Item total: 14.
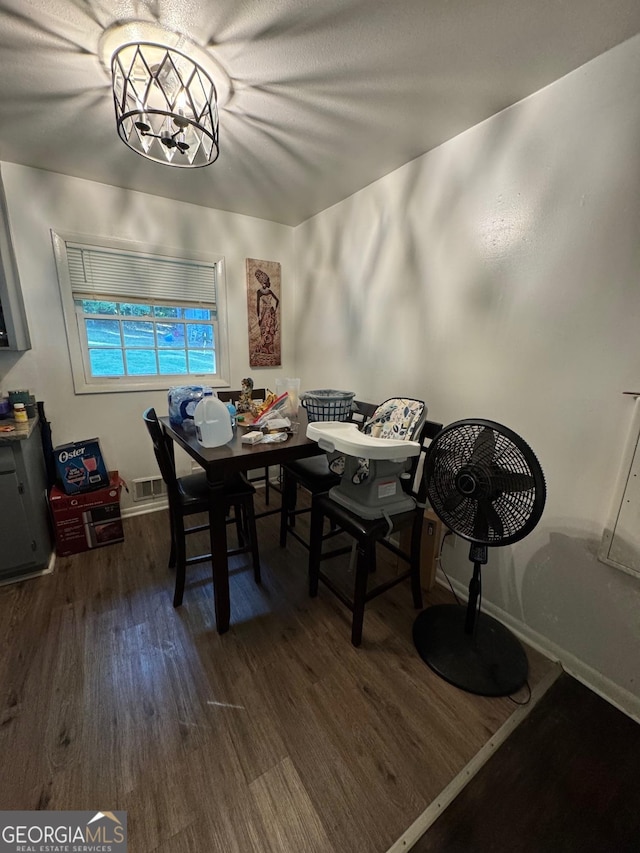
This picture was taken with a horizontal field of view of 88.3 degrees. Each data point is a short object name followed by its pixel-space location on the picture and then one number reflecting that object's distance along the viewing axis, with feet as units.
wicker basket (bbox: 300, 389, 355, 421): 5.48
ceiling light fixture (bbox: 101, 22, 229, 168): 3.83
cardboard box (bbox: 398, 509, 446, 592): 6.03
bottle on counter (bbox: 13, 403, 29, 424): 6.44
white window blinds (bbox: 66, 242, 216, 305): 7.60
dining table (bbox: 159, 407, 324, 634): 4.35
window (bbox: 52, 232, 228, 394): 7.66
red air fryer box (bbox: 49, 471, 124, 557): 6.91
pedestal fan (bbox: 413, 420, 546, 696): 3.78
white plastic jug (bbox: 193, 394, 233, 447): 4.84
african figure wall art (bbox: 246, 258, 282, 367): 9.73
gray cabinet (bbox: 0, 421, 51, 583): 5.81
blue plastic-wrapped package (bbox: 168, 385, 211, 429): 6.12
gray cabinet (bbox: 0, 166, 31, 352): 6.09
